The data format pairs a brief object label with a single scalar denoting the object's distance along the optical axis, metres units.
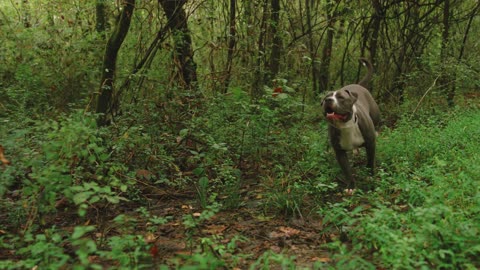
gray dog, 4.63
